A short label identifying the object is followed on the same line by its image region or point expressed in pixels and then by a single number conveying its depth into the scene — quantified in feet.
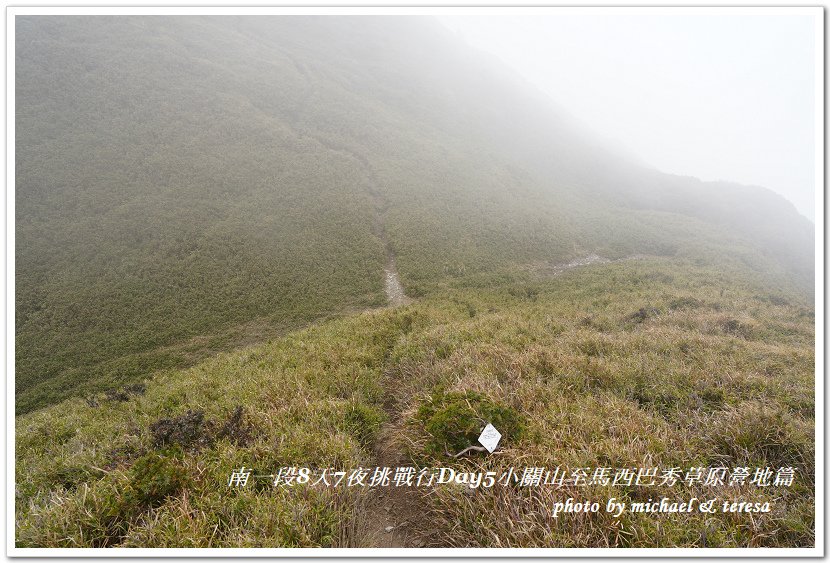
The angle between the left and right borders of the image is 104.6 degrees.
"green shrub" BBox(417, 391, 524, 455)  13.46
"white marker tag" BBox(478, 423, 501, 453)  12.71
